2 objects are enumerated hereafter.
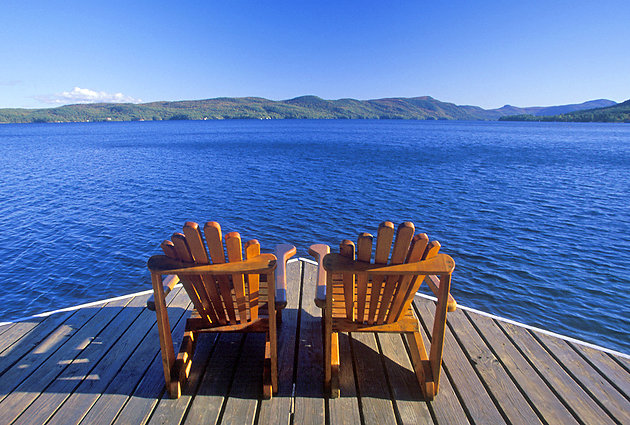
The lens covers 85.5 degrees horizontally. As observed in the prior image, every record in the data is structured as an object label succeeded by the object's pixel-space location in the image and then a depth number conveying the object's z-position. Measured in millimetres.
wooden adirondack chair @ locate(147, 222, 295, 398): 2219
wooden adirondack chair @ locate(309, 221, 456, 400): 2221
